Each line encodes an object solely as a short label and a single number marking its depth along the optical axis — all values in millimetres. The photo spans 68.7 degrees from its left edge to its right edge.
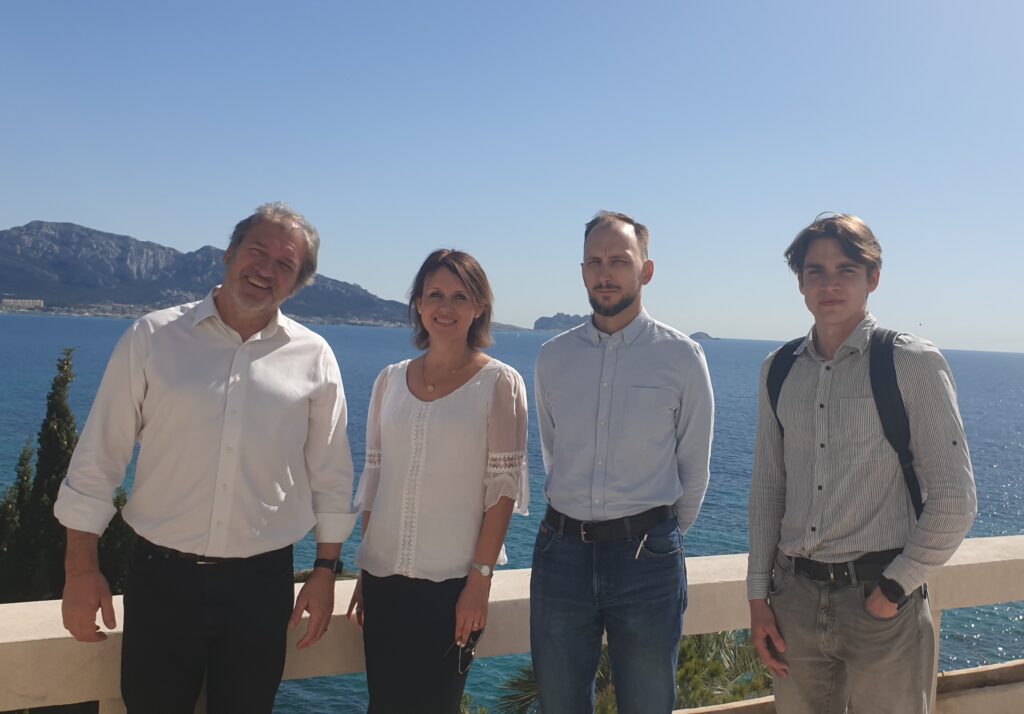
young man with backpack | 2408
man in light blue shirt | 2672
